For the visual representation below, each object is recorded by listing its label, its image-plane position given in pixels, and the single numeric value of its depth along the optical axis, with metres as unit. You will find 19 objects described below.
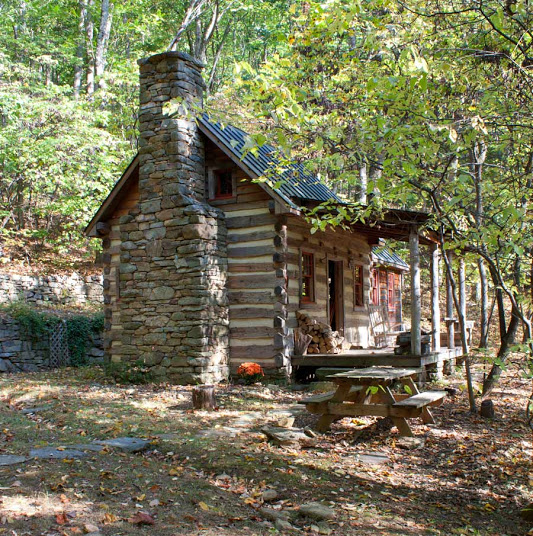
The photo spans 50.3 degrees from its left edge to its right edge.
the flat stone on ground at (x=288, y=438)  7.28
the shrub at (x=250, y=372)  12.34
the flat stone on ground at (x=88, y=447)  6.63
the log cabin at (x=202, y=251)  12.45
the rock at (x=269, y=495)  5.39
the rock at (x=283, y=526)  4.72
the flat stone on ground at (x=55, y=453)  6.18
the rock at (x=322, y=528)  4.73
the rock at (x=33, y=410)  9.19
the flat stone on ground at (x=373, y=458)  6.80
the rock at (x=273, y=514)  4.93
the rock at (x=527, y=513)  5.14
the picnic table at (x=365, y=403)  7.61
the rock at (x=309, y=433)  7.69
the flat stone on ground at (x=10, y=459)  5.85
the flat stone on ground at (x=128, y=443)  6.79
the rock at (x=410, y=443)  7.47
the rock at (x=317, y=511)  4.98
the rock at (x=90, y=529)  4.29
